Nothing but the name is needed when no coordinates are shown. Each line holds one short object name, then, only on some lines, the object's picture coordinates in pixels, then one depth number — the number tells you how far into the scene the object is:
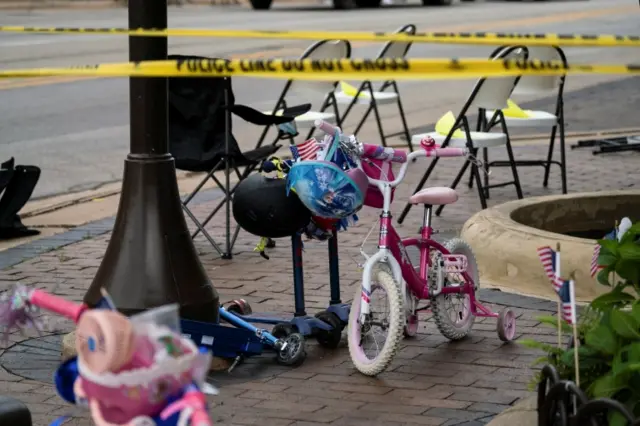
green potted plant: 7.15
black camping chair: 15.11
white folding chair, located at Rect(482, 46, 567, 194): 18.67
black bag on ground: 16.53
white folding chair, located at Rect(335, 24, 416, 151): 21.45
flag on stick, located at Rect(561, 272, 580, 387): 6.59
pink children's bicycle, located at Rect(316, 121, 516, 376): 10.48
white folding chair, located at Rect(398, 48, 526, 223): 16.98
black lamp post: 10.48
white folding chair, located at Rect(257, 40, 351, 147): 19.62
